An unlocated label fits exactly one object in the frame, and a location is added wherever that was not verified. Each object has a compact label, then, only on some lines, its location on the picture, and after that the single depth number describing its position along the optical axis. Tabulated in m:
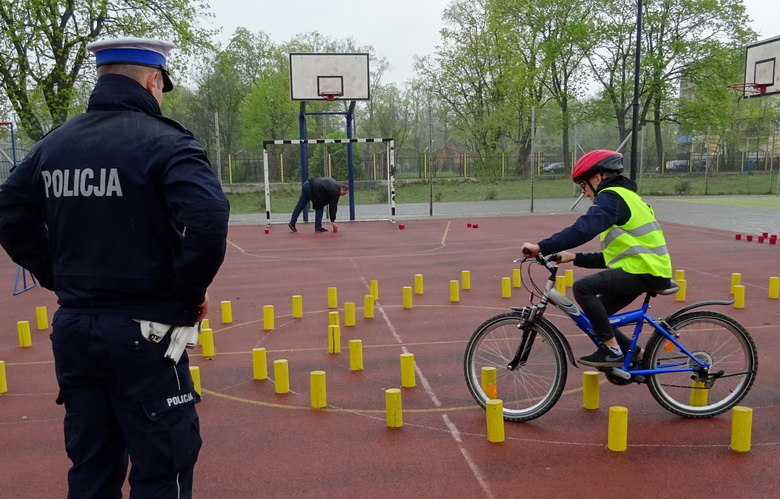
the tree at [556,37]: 42.31
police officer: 2.56
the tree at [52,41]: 23.31
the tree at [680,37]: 39.97
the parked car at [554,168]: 42.39
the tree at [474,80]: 41.84
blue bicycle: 4.58
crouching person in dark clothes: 17.89
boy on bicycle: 4.45
